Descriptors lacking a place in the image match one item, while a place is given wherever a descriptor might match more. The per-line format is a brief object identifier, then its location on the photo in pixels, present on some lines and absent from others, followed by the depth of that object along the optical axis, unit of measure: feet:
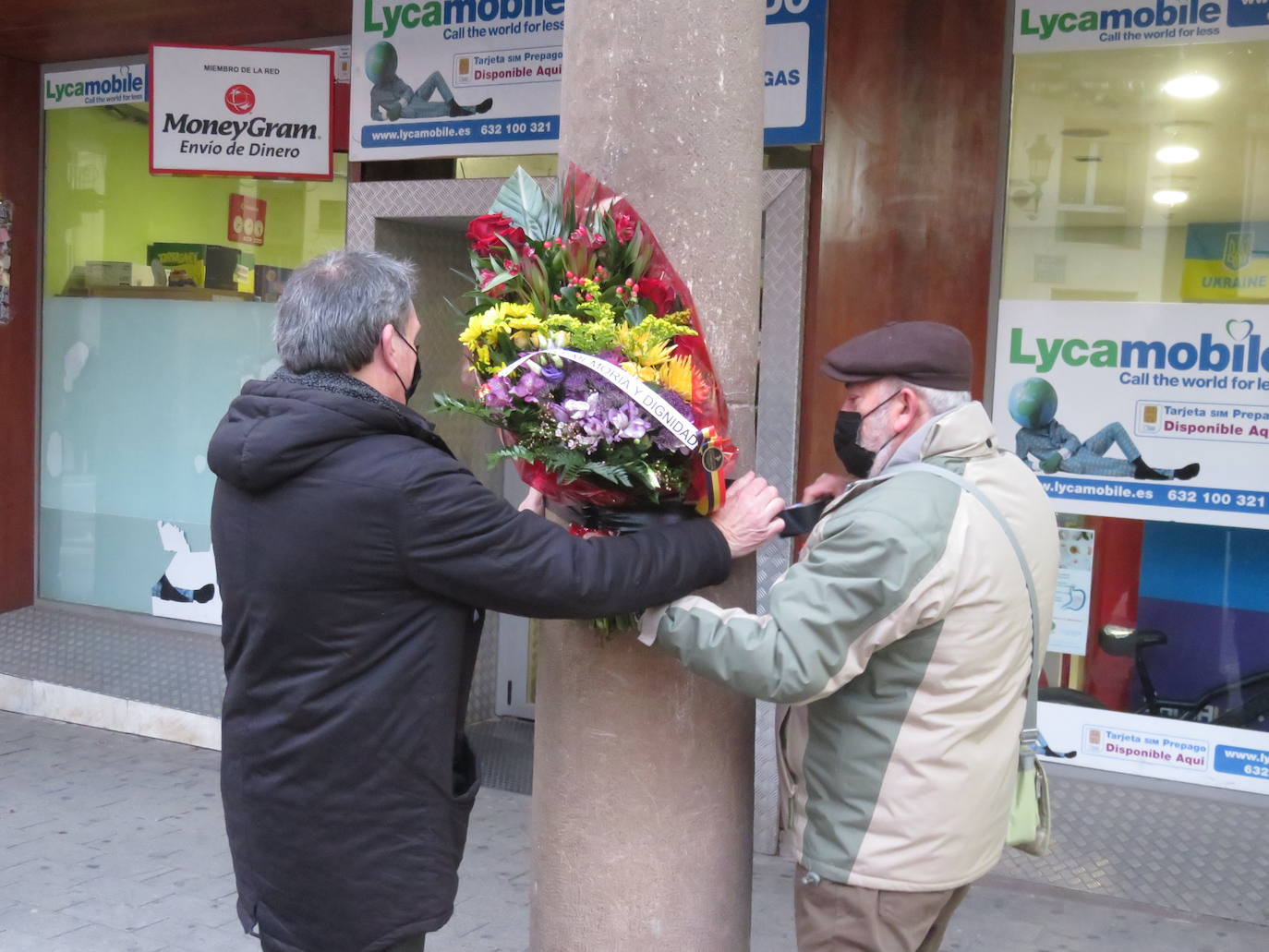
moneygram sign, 21.54
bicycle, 16.30
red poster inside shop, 24.45
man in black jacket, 7.49
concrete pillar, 8.44
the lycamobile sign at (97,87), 25.49
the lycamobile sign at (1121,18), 15.89
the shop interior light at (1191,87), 16.17
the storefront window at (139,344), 24.79
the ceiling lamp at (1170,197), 16.43
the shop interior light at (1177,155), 16.37
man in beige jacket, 7.46
